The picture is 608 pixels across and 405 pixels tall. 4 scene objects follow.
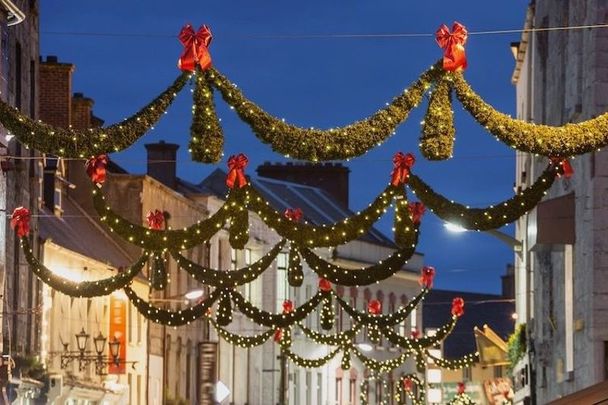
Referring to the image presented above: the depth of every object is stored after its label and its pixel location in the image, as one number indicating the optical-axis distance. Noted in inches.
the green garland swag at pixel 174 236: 1122.0
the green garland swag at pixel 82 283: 1291.8
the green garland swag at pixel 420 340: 1734.7
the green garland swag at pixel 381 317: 1605.6
